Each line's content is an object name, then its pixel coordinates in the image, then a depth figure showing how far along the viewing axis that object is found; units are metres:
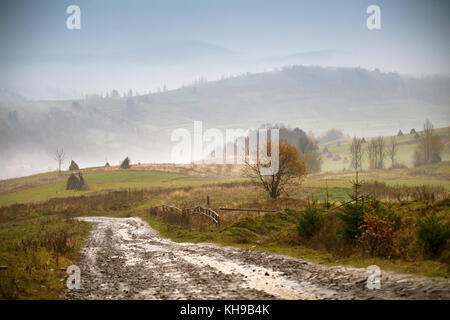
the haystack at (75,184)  94.62
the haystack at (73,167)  137.60
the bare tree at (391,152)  166.57
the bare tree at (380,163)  154.23
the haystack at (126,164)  135.86
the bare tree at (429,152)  136.75
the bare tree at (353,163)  164.19
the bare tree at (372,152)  160.88
